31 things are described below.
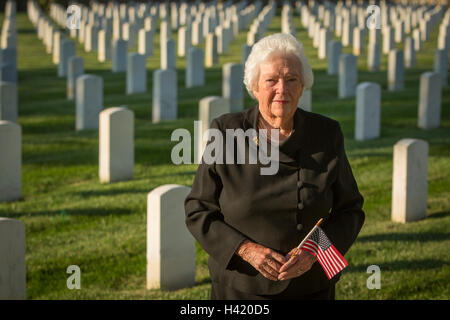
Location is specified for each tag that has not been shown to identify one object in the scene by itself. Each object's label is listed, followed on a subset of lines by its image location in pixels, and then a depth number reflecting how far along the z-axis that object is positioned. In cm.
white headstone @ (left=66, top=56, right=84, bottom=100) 1487
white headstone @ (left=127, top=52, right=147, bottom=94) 1520
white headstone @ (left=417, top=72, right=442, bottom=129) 1178
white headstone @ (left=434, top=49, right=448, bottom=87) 1631
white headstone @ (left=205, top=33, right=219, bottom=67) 1916
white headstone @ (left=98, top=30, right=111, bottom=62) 2086
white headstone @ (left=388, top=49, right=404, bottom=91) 1538
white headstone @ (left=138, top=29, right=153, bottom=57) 2150
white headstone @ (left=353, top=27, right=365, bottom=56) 2172
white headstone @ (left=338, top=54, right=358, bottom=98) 1431
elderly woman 347
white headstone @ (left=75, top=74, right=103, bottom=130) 1172
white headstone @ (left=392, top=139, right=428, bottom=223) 742
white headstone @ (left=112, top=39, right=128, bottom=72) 1847
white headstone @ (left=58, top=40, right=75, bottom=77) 1809
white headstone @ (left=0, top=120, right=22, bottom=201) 805
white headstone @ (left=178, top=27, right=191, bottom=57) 2175
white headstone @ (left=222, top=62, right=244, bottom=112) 1326
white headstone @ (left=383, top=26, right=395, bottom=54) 2233
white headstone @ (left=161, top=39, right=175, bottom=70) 1803
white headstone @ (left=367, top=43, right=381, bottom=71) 1827
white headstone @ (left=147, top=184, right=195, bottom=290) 580
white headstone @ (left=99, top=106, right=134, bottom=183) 874
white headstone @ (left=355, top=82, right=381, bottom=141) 1088
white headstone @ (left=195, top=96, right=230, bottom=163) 970
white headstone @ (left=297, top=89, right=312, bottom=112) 1103
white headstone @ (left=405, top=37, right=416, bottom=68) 1870
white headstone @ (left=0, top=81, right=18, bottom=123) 1130
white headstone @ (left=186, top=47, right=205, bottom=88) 1577
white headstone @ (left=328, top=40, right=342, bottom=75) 1747
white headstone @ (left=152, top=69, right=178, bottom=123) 1240
